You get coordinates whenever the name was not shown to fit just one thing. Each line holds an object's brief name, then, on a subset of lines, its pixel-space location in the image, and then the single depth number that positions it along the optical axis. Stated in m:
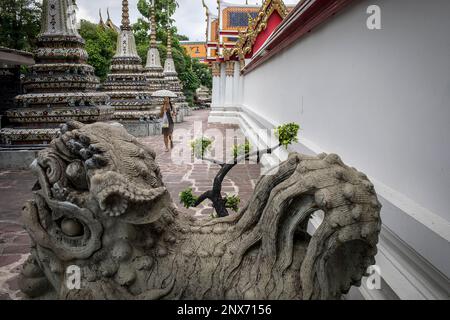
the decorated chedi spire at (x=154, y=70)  17.86
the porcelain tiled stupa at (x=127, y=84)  12.45
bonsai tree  2.98
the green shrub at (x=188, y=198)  3.05
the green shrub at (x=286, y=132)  2.96
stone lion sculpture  1.58
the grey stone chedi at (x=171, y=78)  20.89
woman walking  8.99
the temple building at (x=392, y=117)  1.58
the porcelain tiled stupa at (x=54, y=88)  7.40
